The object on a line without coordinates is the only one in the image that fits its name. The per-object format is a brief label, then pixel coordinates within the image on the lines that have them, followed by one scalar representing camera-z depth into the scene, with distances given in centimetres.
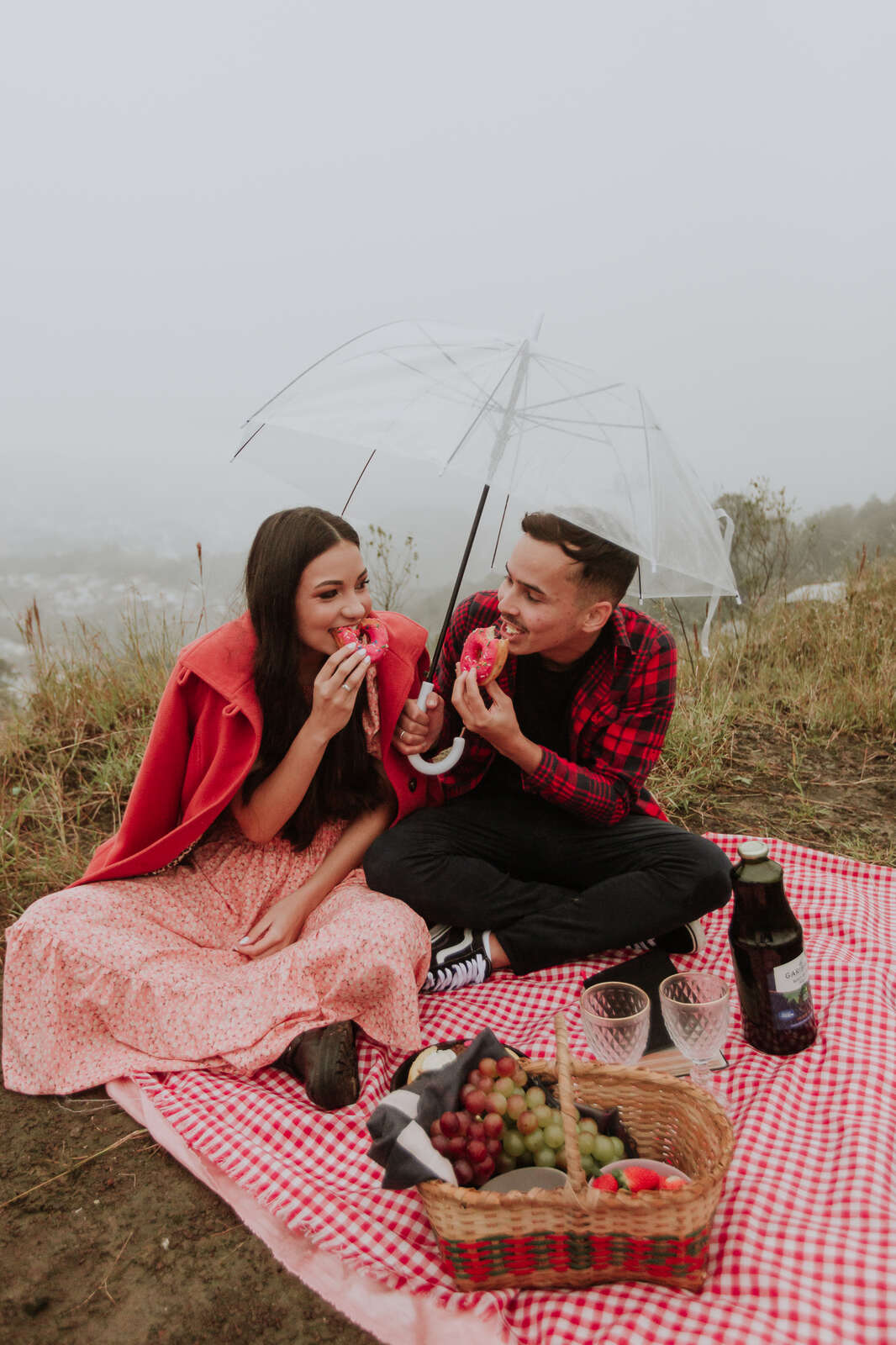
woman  262
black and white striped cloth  175
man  293
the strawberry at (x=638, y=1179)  182
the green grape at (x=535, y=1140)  191
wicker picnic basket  167
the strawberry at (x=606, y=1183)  181
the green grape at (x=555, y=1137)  189
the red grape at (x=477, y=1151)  185
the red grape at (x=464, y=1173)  181
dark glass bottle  231
